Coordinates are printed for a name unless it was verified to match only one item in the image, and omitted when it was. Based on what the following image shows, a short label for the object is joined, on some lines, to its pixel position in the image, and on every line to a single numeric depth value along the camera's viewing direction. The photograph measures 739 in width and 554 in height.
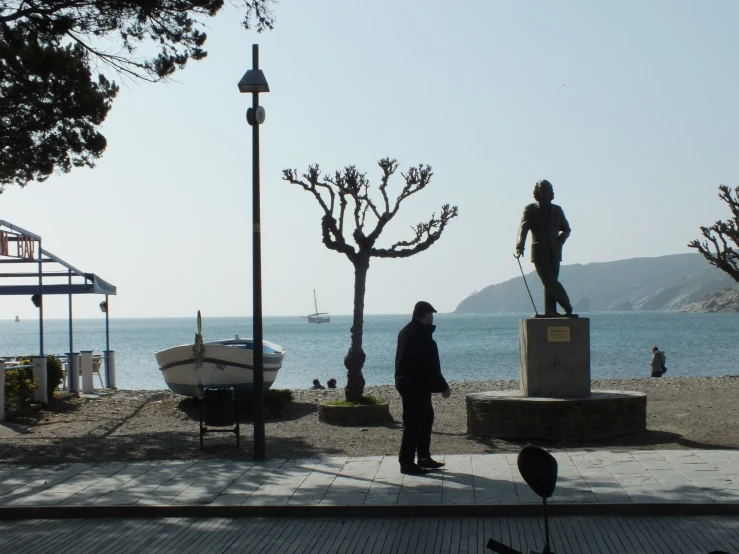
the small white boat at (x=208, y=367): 21.55
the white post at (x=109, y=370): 26.24
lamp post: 11.62
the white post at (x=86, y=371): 24.08
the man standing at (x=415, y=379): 10.20
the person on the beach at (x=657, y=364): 34.97
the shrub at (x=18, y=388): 18.75
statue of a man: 14.28
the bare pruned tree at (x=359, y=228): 17.62
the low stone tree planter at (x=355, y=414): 16.70
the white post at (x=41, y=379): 20.09
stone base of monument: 13.09
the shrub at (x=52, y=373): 20.97
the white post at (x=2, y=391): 17.66
